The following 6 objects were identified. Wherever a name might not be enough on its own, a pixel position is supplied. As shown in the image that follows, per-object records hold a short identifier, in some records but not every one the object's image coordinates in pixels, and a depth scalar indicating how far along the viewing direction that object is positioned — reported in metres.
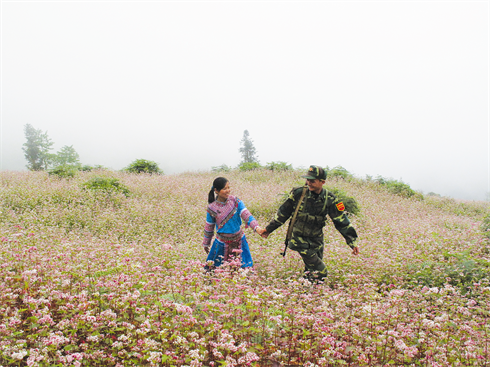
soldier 5.38
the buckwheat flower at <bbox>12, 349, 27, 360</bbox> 2.23
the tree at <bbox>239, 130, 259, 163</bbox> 52.19
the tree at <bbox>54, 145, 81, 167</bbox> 39.53
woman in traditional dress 5.66
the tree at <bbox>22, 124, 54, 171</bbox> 49.28
